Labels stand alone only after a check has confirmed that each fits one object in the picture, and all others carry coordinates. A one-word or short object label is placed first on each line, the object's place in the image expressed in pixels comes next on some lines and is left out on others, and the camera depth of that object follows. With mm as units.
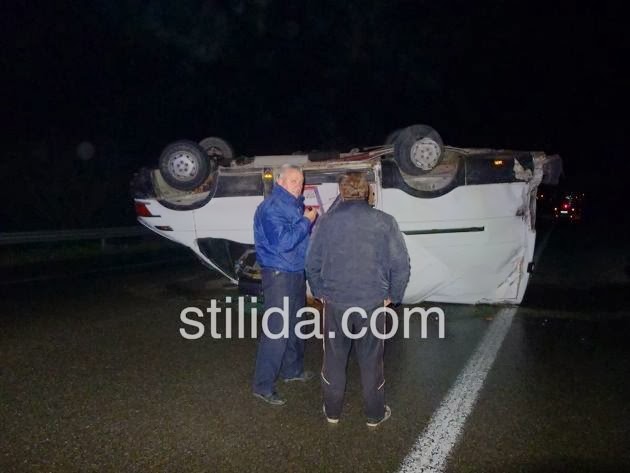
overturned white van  5648
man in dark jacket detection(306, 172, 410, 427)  3435
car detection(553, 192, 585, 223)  24406
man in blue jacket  3863
